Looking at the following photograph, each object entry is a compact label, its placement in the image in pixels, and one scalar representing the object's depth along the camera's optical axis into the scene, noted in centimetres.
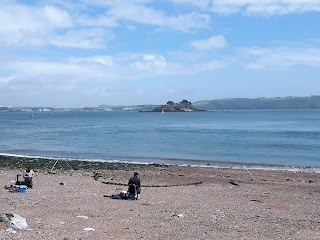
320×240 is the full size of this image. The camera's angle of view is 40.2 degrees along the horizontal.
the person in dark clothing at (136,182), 1986
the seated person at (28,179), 2195
